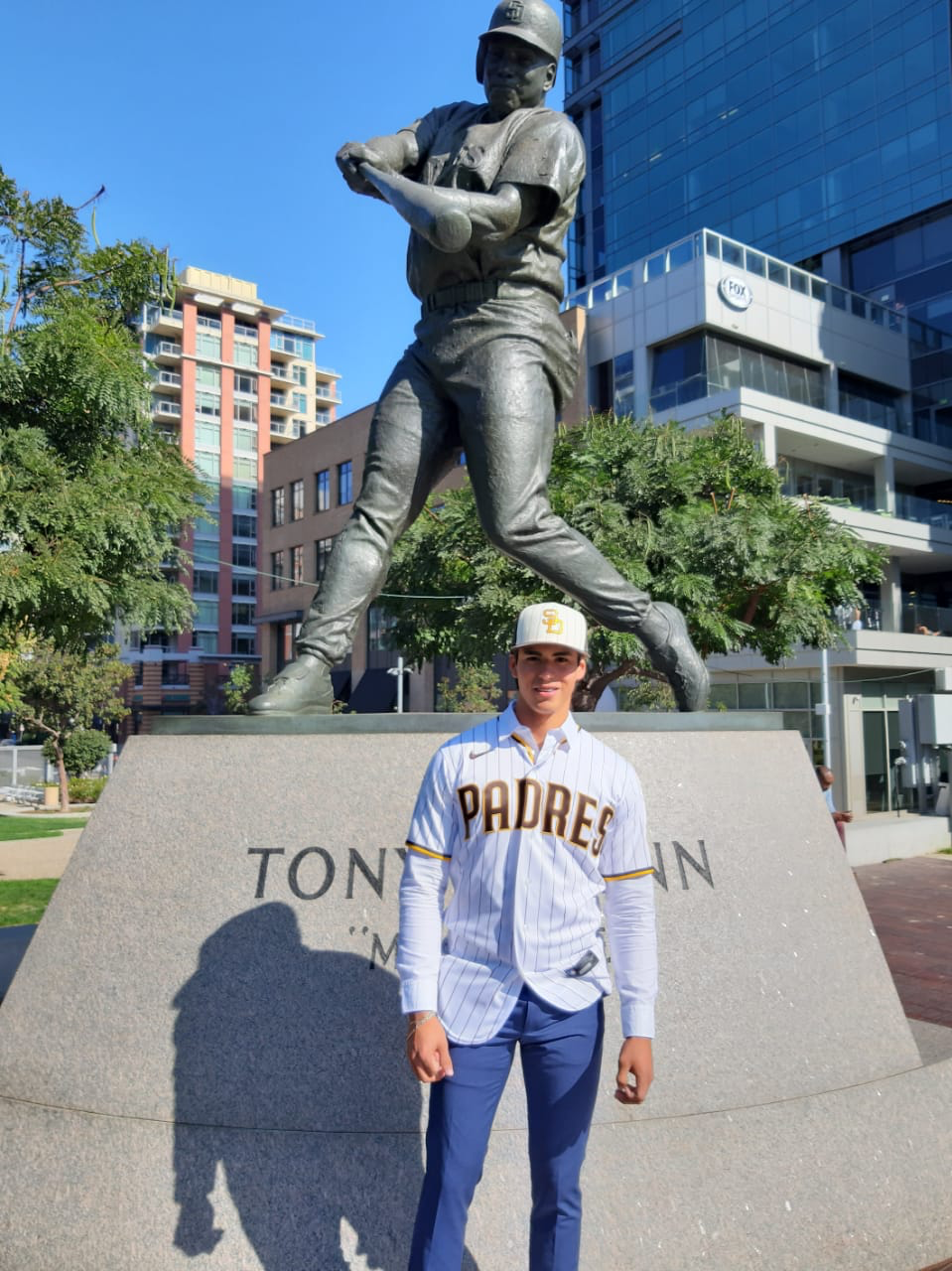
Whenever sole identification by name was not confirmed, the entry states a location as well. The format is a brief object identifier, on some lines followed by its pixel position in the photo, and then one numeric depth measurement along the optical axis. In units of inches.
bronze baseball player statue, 164.7
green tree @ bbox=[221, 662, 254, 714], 1539.1
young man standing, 90.6
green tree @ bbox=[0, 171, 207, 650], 433.7
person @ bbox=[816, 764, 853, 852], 450.0
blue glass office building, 1456.7
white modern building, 1070.4
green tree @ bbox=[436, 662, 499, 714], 1050.1
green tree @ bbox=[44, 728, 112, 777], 1259.8
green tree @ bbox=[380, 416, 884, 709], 652.1
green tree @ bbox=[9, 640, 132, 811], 1181.1
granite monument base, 115.6
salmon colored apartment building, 2667.3
